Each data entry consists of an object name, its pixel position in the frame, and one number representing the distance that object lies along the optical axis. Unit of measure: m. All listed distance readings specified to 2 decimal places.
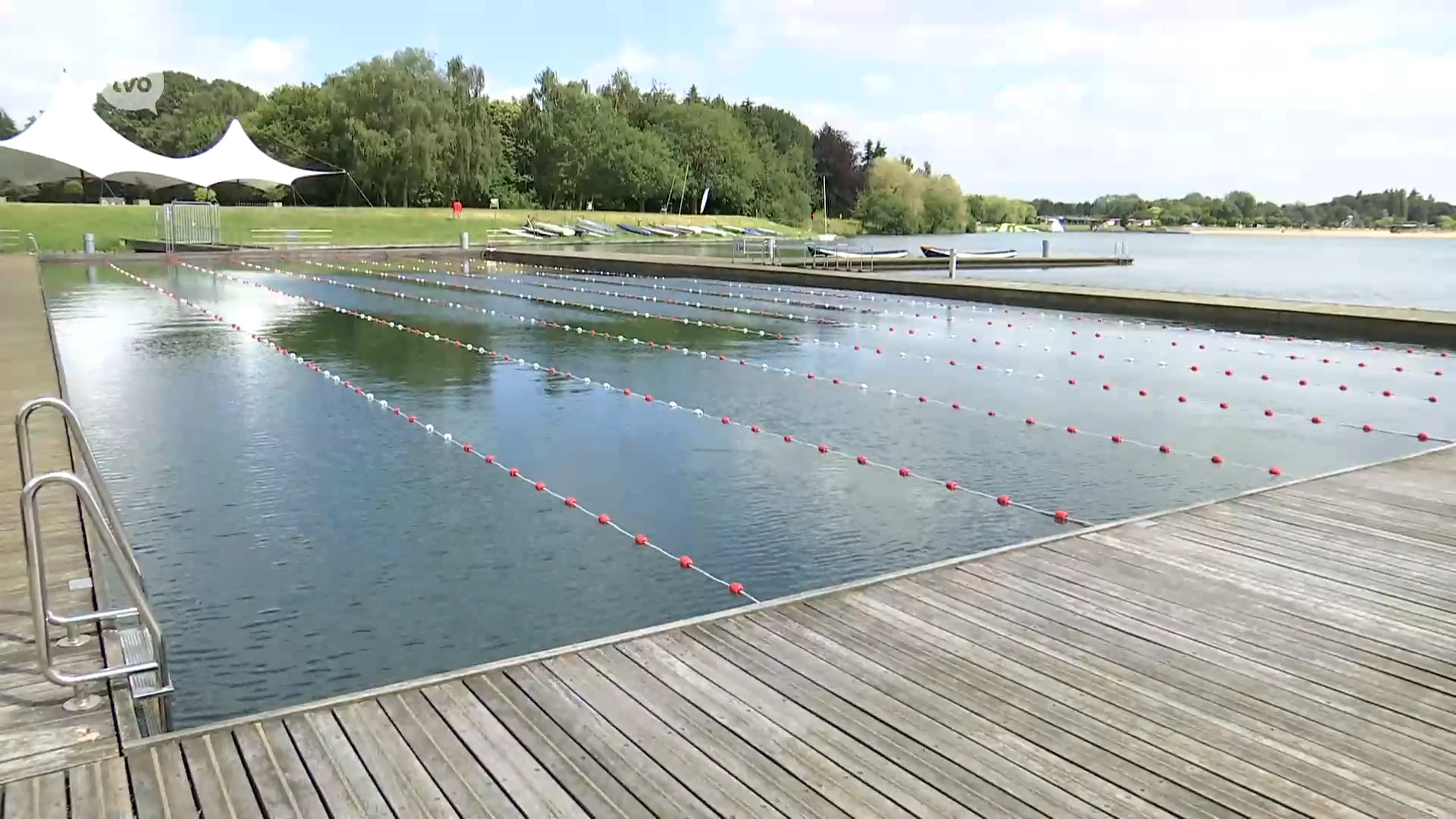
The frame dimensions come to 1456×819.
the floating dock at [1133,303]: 11.98
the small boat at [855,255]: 26.61
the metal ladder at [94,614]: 2.53
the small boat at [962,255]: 27.61
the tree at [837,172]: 79.19
